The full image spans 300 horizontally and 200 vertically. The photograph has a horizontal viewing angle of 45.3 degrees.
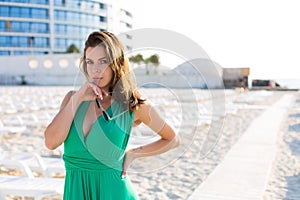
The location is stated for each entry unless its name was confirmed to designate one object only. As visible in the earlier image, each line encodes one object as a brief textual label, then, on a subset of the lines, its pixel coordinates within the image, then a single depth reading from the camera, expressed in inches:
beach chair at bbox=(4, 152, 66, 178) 164.4
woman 55.0
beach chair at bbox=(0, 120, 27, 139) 289.3
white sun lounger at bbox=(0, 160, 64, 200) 125.0
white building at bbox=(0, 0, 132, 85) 1772.9
